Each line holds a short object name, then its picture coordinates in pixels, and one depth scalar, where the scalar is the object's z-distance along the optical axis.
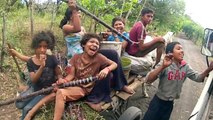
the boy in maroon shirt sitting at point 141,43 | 3.33
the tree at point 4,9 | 3.93
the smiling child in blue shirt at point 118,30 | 3.41
